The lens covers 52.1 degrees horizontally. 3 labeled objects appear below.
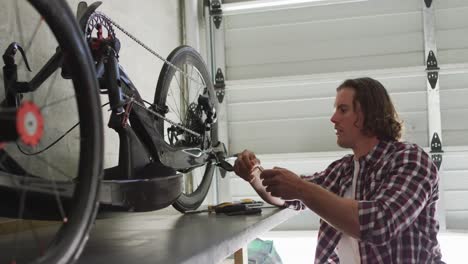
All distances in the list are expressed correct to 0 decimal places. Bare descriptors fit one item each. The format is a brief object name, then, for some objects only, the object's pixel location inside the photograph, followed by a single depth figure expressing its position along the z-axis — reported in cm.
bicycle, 70
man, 131
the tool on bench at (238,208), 152
